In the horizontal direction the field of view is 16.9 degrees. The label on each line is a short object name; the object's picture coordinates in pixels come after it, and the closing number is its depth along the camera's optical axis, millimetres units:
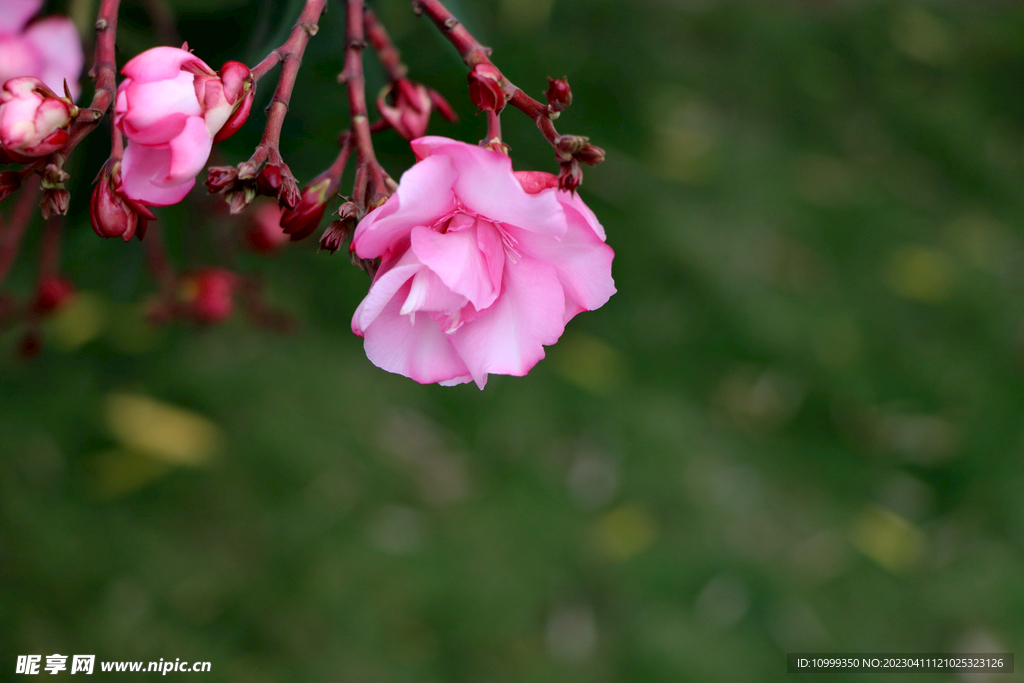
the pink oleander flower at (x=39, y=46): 691
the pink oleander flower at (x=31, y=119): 644
